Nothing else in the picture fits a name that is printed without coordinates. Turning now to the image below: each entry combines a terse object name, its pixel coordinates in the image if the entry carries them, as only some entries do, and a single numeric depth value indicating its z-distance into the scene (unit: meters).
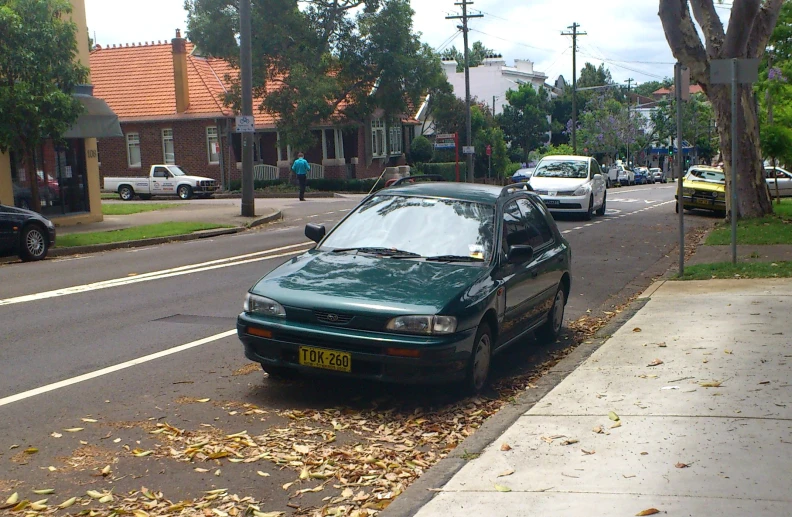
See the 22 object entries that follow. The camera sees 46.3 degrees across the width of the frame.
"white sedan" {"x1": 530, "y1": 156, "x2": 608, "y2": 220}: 25.28
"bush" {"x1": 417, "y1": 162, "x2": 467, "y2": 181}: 55.80
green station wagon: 6.56
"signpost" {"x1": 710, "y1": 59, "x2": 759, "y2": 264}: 12.65
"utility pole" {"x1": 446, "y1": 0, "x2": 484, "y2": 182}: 50.06
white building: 94.94
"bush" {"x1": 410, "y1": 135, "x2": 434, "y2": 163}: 58.22
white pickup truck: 43.12
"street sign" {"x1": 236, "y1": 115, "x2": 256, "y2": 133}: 25.64
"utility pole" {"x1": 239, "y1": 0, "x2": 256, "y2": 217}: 25.55
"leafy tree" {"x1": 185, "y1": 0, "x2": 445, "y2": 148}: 43.91
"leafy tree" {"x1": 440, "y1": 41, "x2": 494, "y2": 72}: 126.51
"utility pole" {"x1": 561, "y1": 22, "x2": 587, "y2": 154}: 65.67
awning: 23.50
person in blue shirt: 36.56
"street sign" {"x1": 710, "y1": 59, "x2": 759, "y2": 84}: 12.73
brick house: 48.78
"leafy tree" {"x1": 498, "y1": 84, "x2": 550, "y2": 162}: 83.19
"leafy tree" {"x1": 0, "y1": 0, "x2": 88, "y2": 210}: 18.73
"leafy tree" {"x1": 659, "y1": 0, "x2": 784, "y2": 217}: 21.20
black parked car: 16.83
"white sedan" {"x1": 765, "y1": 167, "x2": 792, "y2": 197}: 42.97
